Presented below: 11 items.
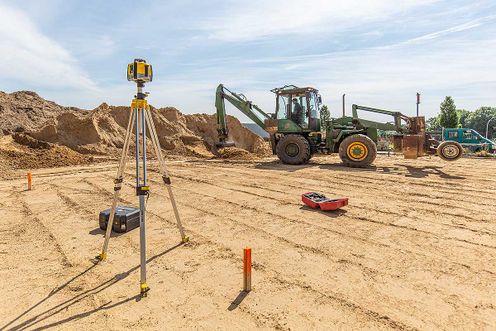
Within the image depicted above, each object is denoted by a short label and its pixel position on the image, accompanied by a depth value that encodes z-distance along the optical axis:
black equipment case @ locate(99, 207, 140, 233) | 5.66
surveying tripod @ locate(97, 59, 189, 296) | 3.65
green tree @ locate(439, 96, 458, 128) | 39.84
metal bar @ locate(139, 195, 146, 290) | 3.62
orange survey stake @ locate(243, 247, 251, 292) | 3.59
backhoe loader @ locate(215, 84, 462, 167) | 12.98
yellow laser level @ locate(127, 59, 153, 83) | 3.75
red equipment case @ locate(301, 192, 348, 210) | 6.72
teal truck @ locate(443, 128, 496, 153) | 22.08
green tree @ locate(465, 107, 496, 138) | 73.75
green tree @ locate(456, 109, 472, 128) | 81.56
